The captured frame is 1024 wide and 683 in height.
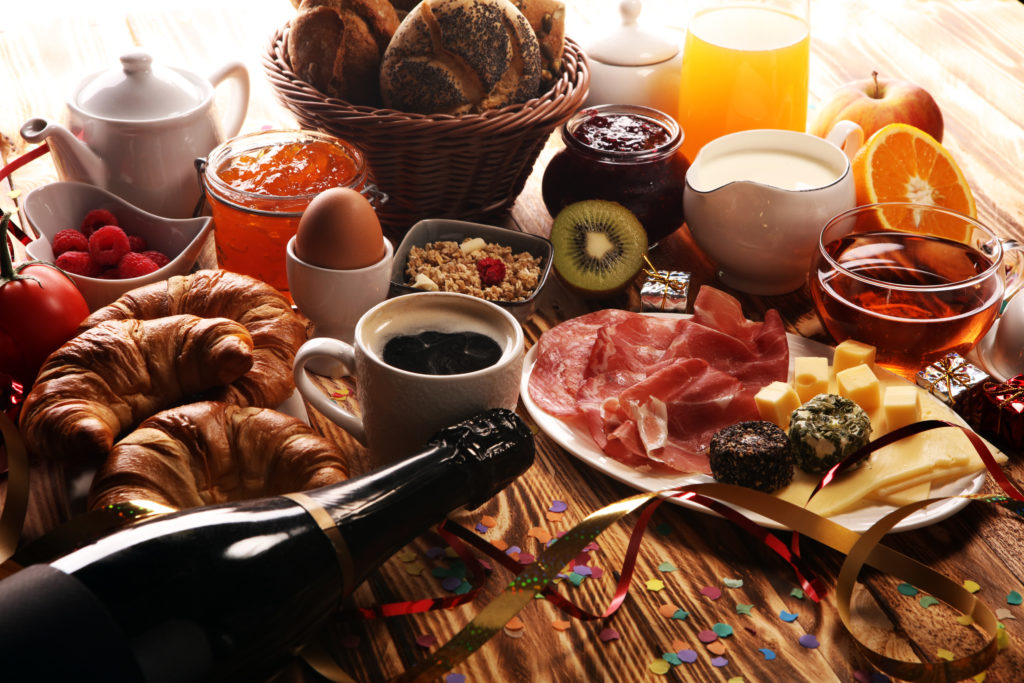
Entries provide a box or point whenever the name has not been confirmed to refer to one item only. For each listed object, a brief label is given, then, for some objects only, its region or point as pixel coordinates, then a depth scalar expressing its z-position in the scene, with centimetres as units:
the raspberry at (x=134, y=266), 116
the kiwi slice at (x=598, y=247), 128
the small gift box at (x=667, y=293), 124
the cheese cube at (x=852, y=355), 110
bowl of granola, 121
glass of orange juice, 148
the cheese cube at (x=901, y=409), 101
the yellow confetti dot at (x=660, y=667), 80
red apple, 155
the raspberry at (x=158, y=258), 120
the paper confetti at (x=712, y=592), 87
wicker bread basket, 124
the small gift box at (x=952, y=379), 107
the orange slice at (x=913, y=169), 135
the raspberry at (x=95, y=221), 122
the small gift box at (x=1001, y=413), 103
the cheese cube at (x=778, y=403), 102
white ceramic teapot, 128
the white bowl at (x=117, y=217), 117
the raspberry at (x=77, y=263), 115
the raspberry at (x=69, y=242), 117
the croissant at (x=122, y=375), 88
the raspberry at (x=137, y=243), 123
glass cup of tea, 112
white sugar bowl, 156
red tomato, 98
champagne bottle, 59
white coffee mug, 87
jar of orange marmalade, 120
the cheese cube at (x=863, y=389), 104
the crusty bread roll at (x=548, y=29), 138
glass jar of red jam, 133
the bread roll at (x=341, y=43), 129
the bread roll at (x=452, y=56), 126
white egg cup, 112
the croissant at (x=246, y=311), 100
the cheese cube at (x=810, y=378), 107
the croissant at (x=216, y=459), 83
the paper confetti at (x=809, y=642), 82
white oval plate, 92
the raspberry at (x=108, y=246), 117
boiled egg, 110
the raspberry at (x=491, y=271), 123
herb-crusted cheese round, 95
